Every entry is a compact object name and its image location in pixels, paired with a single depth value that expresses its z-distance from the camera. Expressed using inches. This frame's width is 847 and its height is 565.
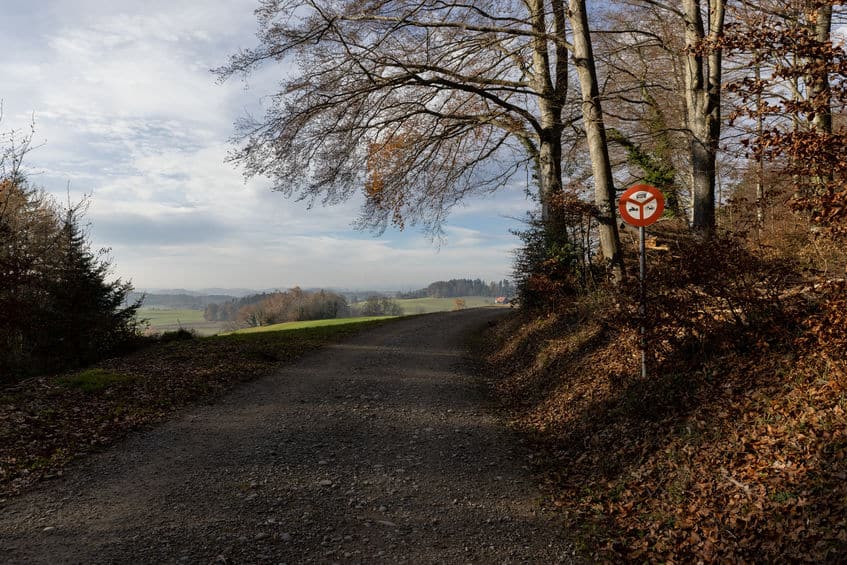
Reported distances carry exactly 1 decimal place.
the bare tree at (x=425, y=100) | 460.4
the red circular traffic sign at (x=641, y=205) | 282.4
